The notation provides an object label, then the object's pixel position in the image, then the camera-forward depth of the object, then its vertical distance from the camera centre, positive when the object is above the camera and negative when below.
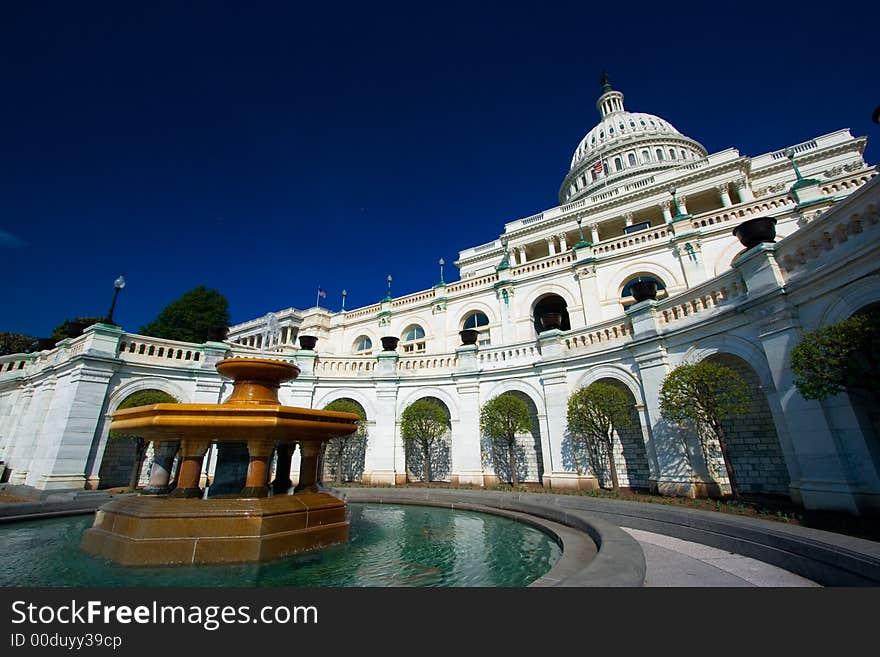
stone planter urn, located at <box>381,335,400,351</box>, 18.56 +5.36
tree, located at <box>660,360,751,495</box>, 9.62 +1.41
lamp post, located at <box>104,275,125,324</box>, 15.75 +7.13
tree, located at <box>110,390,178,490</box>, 13.66 +2.15
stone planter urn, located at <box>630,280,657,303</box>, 12.64 +5.25
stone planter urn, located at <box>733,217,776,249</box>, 9.28 +5.23
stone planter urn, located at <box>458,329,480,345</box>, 17.31 +5.27
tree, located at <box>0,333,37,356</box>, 35.24 +10.78
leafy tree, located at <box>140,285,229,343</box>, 39.31 +14.60
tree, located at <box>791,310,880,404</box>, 6.43 +1.56
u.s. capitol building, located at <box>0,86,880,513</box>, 7.85 +3.55
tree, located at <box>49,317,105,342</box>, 37.69 +13.27
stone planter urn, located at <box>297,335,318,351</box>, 18.05 +5.39
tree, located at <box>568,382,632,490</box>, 12.41 +1.26
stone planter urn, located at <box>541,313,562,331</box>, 15.64 +5.32
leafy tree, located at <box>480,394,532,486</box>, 14.73 +1.33
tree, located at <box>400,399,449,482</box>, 16.31 +1.35
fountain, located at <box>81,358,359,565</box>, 5.82 -0.67
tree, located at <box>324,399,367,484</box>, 17.06 +0.72
